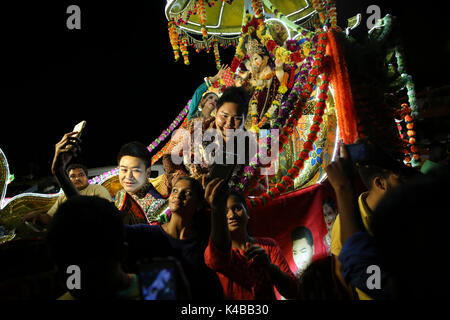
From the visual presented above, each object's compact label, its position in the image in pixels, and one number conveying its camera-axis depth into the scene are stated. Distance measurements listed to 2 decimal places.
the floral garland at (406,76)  3.01
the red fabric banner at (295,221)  2.42
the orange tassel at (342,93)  2.51
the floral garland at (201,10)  4.34
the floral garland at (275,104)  3.73
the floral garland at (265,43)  3.54
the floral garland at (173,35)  5.14
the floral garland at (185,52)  5.38
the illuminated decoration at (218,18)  5.18
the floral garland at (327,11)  3.46
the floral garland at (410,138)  2.98
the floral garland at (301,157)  2.35
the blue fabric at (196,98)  5.25
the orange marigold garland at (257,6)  3.55
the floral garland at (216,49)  5.96
